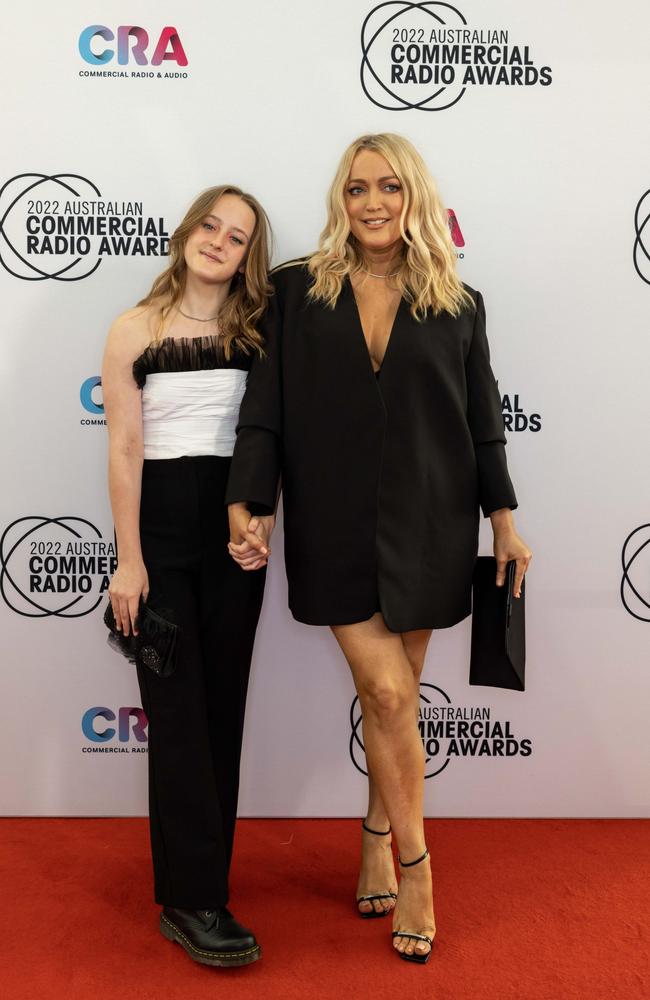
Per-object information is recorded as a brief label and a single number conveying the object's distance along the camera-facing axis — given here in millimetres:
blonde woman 2383
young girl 2363
